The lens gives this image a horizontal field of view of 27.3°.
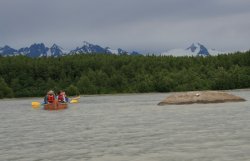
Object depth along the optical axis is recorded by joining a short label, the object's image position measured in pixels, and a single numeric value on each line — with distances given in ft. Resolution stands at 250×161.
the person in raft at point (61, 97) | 180.23
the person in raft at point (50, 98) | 171.53
